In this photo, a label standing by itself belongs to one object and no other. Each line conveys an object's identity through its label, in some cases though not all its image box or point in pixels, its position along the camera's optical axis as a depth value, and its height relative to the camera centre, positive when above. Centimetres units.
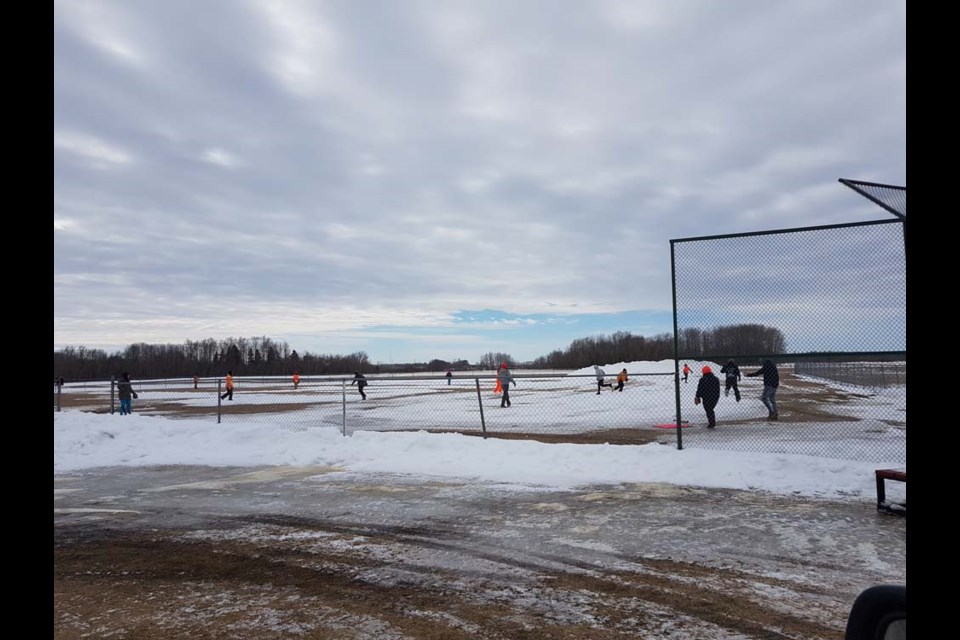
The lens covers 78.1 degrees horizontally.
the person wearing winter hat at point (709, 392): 1533 -137
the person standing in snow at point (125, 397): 2013 -167
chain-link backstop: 930 -218
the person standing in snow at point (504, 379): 2139 -134
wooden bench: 682 -186
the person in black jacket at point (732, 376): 1792 -123
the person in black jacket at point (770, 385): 1521 -124
